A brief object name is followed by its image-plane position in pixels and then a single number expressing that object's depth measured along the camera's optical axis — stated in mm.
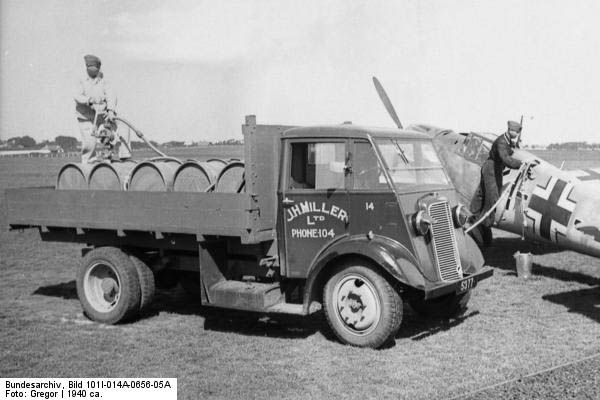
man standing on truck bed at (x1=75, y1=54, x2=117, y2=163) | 9344
